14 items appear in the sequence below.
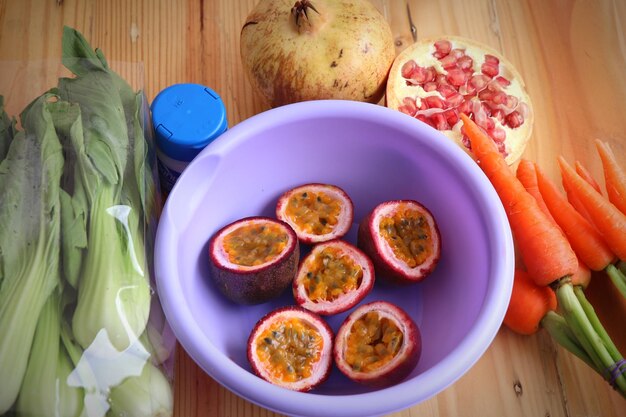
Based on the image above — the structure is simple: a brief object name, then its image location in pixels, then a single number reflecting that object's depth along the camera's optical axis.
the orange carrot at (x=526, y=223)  0.94
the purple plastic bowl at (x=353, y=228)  0.72
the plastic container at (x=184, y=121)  0.93
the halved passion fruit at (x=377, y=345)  0.80
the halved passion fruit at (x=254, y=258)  0.87
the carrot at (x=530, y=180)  1.04
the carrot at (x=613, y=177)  1.02
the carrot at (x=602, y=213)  0.96
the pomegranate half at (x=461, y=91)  1.09
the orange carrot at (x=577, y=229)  0.98
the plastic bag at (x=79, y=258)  0.70
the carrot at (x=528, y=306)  0.94
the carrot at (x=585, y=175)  1.06
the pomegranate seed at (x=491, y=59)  1.15
